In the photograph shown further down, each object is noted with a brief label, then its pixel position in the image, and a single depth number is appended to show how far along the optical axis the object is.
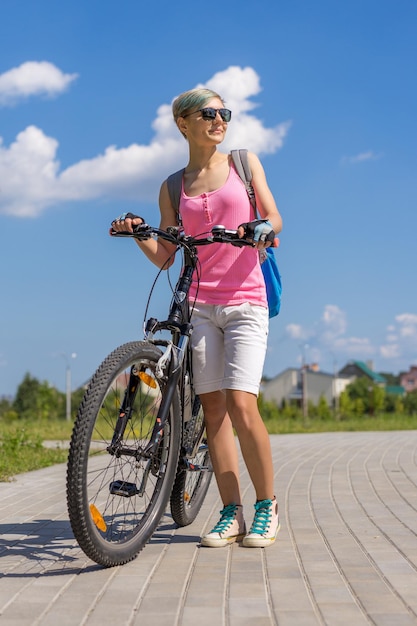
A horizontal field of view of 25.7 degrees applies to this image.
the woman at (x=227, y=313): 4.51
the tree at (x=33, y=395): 59.31
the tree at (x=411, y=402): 76.69
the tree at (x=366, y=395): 76.03
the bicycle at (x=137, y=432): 3.71
